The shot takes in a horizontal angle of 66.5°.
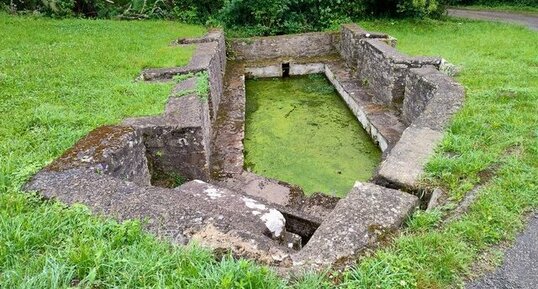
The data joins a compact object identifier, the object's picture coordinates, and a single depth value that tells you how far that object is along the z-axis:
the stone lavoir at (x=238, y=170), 2.87
